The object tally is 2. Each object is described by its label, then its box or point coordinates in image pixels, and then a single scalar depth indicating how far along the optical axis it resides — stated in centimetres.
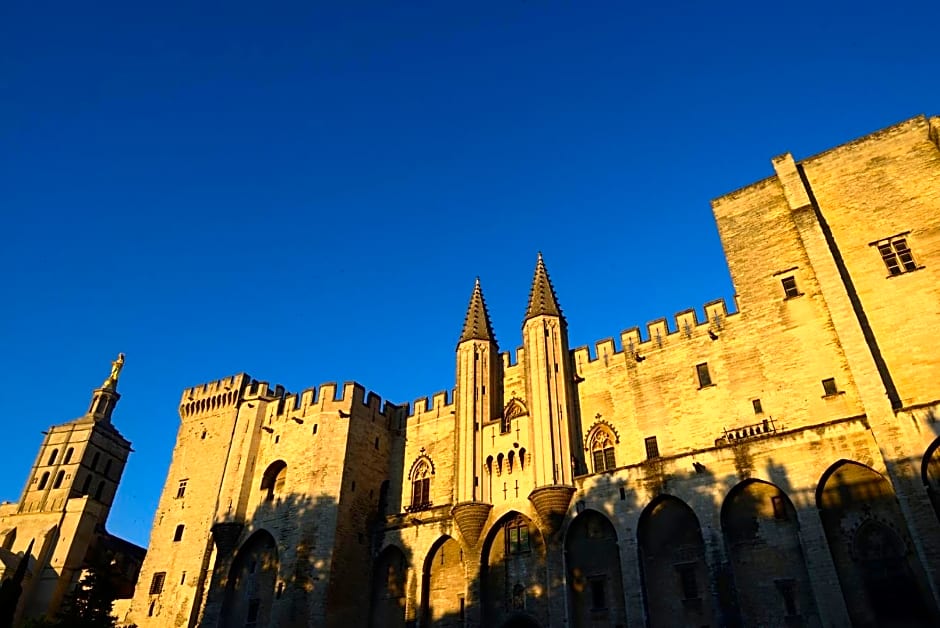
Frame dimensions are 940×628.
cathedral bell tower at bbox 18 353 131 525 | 4819
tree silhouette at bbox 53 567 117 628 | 2733
